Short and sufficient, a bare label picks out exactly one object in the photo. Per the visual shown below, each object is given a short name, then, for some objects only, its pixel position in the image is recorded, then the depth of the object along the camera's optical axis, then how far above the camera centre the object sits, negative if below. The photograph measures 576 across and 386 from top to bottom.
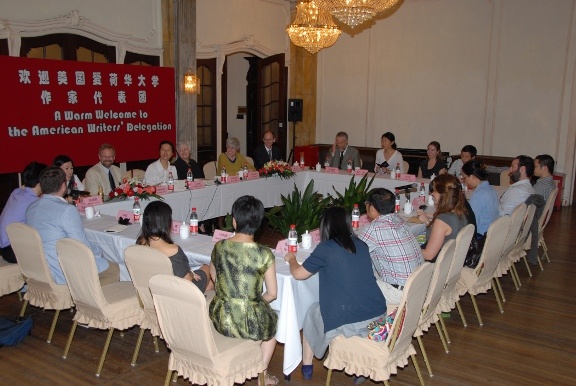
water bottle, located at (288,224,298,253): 4.09 -0.90
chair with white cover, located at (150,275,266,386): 2.95 -1.25
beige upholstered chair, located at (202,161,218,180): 7.62 -0.78
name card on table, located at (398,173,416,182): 7.52 -0.81
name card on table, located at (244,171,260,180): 7.44 -0.82
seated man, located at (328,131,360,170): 8.48 -0.60
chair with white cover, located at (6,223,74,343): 3.96 -1.15
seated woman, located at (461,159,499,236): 5.10 -0.77
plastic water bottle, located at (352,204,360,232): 4.95 -0.89
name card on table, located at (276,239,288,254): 4.12 -0.95
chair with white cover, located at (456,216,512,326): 4.32 -1.13
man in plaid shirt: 3.61 -0.79
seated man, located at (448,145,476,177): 7.24 -0.47
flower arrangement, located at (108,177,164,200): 5.75 -0.81
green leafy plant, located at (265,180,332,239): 5.48 -0.99
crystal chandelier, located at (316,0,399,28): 6.51 +1.19
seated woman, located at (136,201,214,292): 3.46 -0.75
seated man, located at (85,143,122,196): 6.18 -0.70
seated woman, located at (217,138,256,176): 7.65 -0.63
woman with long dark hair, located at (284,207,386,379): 3.22 -0.92
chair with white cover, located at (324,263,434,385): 3.12 -1.29
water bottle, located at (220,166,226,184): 7.04 -0.80
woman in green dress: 3.07 -0.89
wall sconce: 9.31 +0.45
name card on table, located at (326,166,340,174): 8.17 -0.80
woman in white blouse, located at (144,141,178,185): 6.76 -0.70
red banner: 7.17 -0.02
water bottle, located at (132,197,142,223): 5.10 -0.89
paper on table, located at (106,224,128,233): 4.73 -0.97
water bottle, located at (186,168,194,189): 6.75 -0.77
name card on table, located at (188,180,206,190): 6.62 -0.84
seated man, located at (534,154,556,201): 6.09 -0.61
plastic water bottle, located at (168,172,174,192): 6.44 -0.82
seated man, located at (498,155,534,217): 5.62 -0.71
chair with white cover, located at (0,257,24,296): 4.46 -1.31
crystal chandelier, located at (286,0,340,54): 7.98 +1.15
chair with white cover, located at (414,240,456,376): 3.57 -1.08
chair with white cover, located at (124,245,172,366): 3.37 -0.94
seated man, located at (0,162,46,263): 4.53 -0.81
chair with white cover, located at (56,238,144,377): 3.60 -1.25
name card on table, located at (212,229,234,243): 4.37 -0.92
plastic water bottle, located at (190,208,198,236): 4.72 -0.93
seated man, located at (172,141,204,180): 7.16 -0.62
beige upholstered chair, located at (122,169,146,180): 6.79 -0.76
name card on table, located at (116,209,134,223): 5.05 -0.91
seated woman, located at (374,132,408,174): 8.12 -0.62
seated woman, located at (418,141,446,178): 7.77 -0.65
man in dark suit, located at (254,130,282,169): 8.35 -0.61
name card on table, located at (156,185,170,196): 6.24 -0.86
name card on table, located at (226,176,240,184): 7.14 -0.84
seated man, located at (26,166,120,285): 4.12 -0.77
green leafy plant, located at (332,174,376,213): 6.47 -0.94
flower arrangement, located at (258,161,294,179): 7.60 -0.76
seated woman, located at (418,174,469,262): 4.23 -0.73
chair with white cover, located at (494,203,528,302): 4.81 -1.01
